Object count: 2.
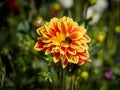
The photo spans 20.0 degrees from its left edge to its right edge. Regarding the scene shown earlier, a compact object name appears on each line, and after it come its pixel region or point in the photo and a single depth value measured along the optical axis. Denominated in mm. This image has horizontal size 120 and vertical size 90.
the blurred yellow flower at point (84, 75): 848
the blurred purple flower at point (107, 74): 866
